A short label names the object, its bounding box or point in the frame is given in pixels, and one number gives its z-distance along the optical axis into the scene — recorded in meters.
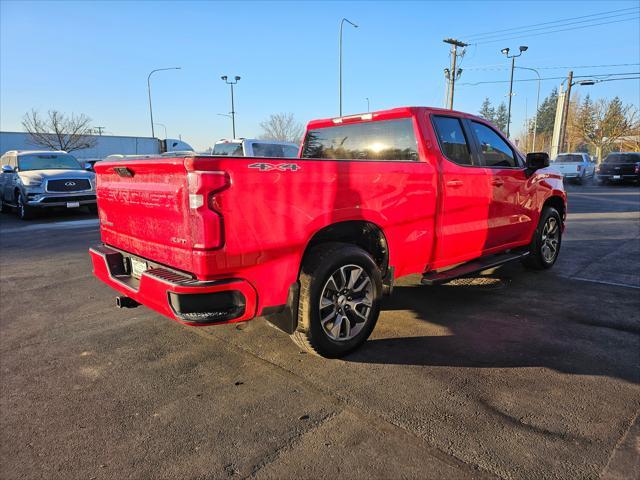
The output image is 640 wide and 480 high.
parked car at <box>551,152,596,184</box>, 25.69
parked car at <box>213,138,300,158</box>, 11.54
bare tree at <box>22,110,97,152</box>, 45.97
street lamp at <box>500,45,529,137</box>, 36.34
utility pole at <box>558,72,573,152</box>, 35.44
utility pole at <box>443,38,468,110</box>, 30.22
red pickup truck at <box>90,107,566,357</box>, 2.73
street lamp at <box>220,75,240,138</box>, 46.17
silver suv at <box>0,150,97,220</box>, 12.05
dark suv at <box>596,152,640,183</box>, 24.52
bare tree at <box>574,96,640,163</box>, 48.06
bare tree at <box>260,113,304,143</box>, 75.50
